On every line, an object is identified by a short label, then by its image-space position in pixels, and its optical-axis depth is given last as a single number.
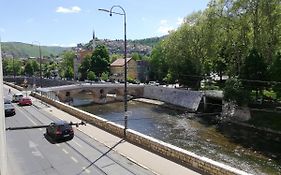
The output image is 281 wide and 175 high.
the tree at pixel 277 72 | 27.53
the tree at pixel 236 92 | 30.25
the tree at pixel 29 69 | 108.83
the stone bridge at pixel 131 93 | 39.42
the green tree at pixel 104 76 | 65.66
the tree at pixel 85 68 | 70.96
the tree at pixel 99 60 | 66.91
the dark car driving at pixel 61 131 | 16.39
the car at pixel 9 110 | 25.42
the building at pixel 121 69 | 71.40
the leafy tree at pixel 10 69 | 117.56
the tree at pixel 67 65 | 84.26
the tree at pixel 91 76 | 64.40
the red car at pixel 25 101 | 32.14
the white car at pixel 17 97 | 35.26
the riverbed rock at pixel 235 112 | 30.26
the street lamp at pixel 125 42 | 15.11
